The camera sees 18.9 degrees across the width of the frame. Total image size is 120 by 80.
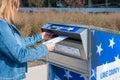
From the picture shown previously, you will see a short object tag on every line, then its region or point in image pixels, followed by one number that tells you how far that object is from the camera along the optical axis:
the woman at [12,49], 3.09
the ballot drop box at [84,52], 3.35
